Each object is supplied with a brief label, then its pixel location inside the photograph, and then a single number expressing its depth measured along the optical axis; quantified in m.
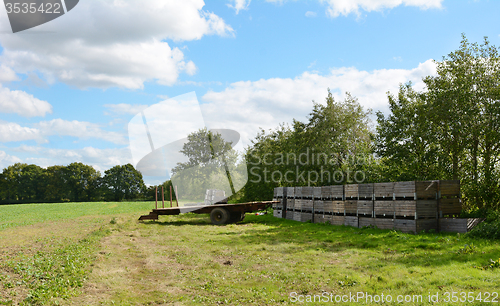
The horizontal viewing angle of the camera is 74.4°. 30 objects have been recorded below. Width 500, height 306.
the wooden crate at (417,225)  11.81
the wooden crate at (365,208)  13.81
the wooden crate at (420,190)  11.98
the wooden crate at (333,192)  15.63
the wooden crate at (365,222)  13.65
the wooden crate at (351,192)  14.75
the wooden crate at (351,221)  14.49
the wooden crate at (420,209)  11.90
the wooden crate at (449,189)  12.13
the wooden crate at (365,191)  13.91
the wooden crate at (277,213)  20.86
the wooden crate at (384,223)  12.80
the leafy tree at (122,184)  74.62
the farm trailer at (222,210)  18.44
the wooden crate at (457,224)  11.23
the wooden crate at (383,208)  12.86
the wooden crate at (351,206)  14.73
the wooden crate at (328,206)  16.22
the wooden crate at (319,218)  16.76
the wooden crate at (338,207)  15.47
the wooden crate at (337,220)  15.47
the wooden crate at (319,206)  16.85
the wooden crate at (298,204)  18.84
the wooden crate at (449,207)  12.12
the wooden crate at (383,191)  12.98
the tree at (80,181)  72.25
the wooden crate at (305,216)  17.80
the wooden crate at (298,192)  19.05
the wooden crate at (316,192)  17.31
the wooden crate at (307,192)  18.08
